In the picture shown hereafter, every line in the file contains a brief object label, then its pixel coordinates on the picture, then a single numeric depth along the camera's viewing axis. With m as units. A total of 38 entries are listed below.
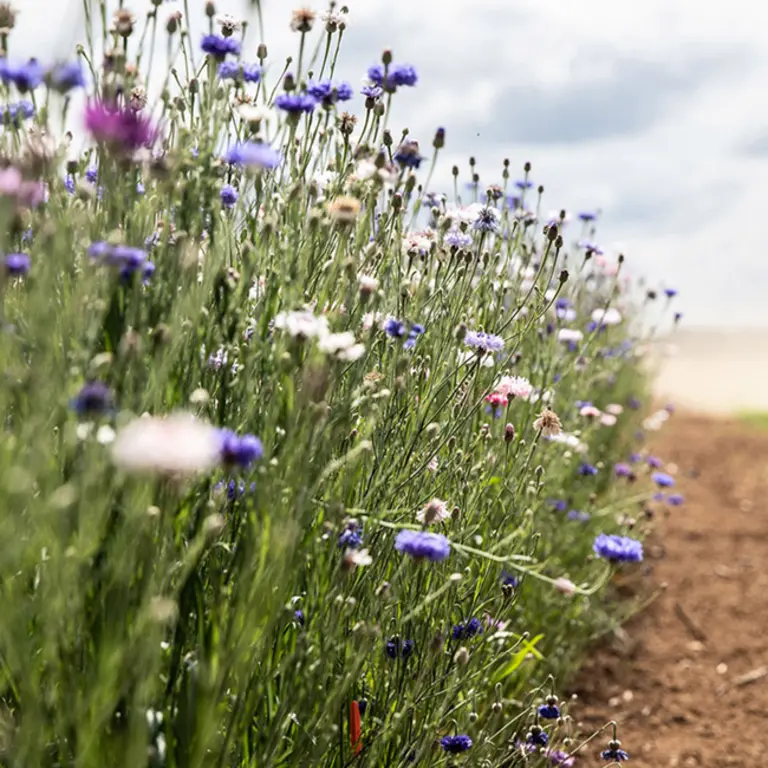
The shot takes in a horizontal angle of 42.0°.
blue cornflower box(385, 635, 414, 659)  2.19
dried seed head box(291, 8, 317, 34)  2.49
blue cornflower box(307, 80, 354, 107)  2.38
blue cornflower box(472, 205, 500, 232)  2.65
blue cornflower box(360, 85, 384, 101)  2.63
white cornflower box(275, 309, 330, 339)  1.74
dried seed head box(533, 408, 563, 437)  2.54
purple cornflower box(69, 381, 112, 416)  1.40
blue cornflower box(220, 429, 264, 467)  1.48
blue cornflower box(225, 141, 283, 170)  1.91
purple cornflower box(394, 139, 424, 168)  2.46
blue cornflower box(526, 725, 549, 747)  2.37
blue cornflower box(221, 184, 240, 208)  2.29
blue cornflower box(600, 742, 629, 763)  2.51
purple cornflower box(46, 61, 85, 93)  1.90
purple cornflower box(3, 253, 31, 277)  1.66
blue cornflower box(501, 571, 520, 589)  2.92
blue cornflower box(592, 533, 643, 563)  2.29
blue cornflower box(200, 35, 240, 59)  2.24
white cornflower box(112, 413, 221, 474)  1.22
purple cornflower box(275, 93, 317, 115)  2.17
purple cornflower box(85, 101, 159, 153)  1.67
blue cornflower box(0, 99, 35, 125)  2.11
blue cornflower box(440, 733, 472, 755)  2.15
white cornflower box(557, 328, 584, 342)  3.55
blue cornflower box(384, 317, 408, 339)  2.14
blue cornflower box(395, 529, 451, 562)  1.79
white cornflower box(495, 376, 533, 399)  2.59
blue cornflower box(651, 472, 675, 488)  4.38
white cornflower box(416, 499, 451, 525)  1.96
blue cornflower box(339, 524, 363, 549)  1.93
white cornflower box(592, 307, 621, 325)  4.14
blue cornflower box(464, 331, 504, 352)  2.32
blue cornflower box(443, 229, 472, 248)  2.56
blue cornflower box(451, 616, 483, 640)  2.35
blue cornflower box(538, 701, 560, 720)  2.41
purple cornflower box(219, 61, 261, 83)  2.30
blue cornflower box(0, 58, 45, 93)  1.93
